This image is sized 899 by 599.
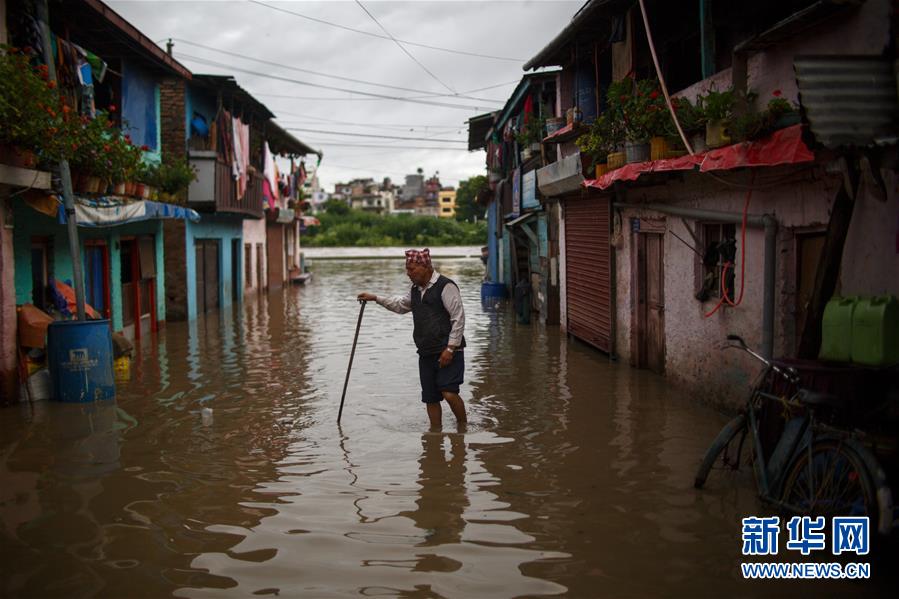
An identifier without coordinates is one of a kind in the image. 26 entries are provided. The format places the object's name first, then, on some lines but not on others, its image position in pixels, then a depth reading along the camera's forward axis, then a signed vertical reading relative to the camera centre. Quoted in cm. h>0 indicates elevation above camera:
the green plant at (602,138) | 1202 +166
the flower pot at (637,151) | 1095 +132
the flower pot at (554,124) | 1608 +248
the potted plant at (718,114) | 845 +138
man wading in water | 823 -68
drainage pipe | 818 -30
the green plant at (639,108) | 1026 +183
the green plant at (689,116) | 910 +147
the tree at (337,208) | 10844 +665
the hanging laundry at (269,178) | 3058 +307
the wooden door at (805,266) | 775 -15
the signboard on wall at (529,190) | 2089 +165
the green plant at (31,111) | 923 +174
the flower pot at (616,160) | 1164 +129
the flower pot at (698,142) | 934 +122
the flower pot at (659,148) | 1032 +128
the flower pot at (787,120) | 740 +114
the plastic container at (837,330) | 603 -58
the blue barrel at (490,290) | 2558 -101
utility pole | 1040 +74
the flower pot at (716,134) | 840 +117
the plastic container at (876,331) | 568 -56
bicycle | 469 -129
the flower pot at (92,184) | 1154 +109
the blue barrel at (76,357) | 1027 -111
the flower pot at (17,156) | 934 +123
